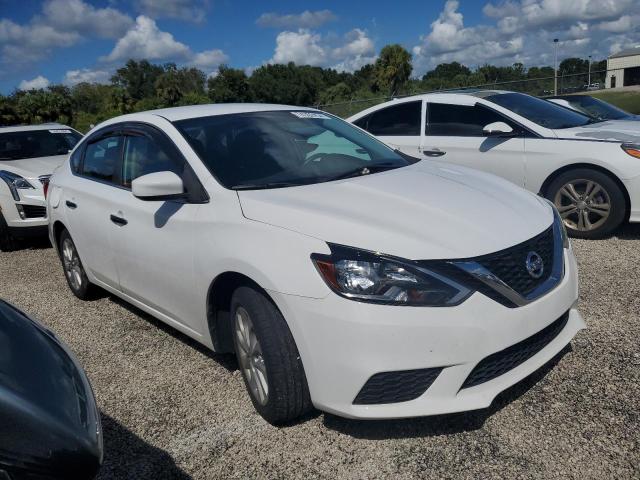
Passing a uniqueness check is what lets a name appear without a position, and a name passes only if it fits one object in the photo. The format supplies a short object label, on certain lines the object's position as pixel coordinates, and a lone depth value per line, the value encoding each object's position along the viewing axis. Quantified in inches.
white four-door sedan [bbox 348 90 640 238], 212.4
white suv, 277.3
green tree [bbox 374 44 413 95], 2659.9
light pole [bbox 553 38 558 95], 793.8
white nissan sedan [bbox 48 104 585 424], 91.1
